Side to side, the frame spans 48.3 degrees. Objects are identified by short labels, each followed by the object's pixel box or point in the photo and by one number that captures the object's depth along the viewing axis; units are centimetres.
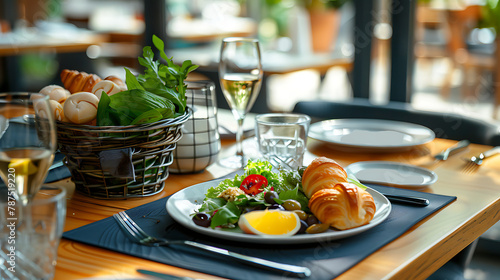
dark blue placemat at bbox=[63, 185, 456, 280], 62
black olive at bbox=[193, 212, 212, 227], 71
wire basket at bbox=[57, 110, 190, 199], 82
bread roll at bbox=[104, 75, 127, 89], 101
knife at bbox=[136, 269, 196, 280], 58
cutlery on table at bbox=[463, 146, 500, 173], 110
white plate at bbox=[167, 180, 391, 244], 66
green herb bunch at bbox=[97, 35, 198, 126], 84
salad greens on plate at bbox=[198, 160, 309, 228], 71
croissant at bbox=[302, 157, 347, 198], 77
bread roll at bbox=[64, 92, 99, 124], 83
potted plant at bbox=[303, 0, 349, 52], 326
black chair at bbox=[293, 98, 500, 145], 150
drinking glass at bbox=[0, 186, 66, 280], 50
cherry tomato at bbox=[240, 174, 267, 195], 80
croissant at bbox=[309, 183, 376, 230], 69
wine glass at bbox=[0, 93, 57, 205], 61
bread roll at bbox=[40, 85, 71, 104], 93
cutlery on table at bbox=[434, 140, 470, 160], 118
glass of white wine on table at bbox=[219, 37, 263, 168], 109
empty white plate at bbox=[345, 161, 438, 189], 98
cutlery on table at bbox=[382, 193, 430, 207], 85
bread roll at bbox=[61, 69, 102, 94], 96
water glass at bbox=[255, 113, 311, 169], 102
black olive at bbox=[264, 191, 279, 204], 74
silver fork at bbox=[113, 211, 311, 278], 60
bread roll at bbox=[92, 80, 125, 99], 91
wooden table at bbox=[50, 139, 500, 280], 63
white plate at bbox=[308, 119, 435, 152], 122
